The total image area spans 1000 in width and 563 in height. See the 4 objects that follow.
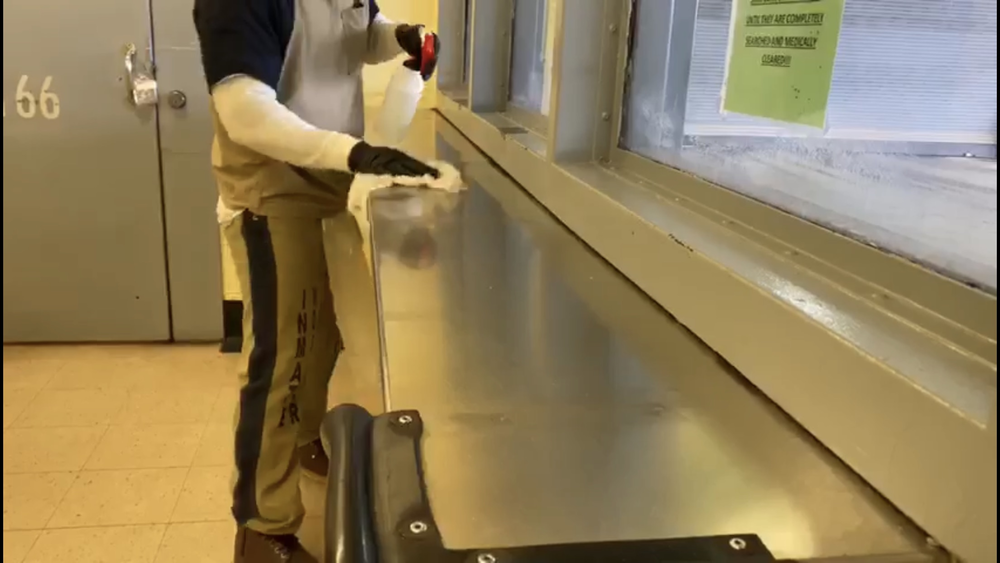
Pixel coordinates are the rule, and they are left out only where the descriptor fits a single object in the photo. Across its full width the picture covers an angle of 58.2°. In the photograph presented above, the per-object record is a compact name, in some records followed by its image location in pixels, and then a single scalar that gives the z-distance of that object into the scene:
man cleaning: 1.52
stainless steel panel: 0.54
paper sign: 0.83
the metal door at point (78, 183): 2.97
